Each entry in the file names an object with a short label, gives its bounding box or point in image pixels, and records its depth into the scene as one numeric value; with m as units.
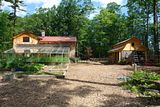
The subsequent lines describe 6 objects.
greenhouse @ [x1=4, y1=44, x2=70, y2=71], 15.68
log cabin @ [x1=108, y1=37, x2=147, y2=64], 18.44
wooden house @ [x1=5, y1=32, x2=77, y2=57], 18.76
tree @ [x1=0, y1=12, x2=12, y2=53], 19.06
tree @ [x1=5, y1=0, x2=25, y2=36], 24.31
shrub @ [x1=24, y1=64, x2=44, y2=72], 9.65
